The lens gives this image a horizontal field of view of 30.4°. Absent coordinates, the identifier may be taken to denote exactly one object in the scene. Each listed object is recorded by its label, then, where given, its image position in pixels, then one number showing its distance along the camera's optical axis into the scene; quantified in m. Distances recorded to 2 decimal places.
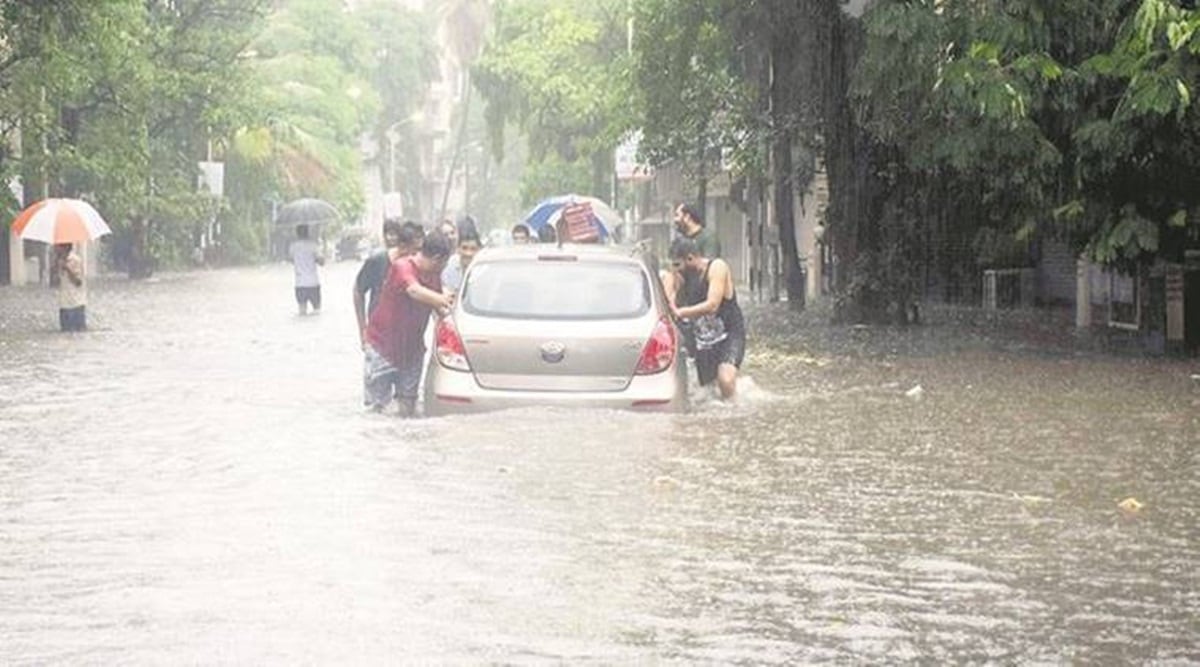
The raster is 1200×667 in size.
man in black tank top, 16.52
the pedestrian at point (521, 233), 26.84
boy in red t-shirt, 16.03
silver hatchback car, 14.20
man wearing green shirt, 18.27
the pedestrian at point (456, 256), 20.52
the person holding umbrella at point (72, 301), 29.12
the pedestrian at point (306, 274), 34.79
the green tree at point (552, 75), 60.34
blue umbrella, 40.56
